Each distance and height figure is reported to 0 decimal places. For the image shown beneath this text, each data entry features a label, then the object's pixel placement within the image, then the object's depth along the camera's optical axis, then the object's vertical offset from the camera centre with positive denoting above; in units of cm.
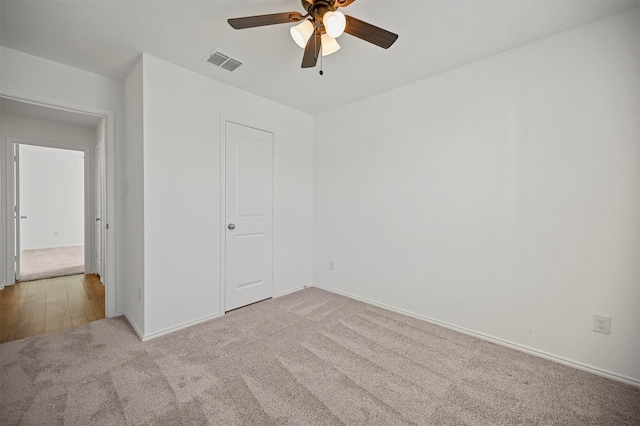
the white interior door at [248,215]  299 -3
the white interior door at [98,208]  398 +7
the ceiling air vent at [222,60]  233 +137
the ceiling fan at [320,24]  151 +109
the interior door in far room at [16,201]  380 +17
